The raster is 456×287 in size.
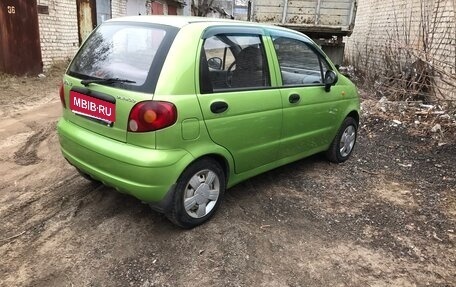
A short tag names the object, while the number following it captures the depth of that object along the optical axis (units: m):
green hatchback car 2.81
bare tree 30.75
